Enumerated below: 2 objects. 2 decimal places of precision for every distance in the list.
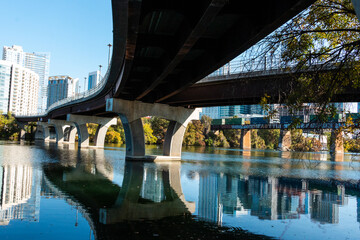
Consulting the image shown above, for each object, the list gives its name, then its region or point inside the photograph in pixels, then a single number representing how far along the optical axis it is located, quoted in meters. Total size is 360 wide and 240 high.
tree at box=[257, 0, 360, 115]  7.29
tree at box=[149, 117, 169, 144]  110.94
